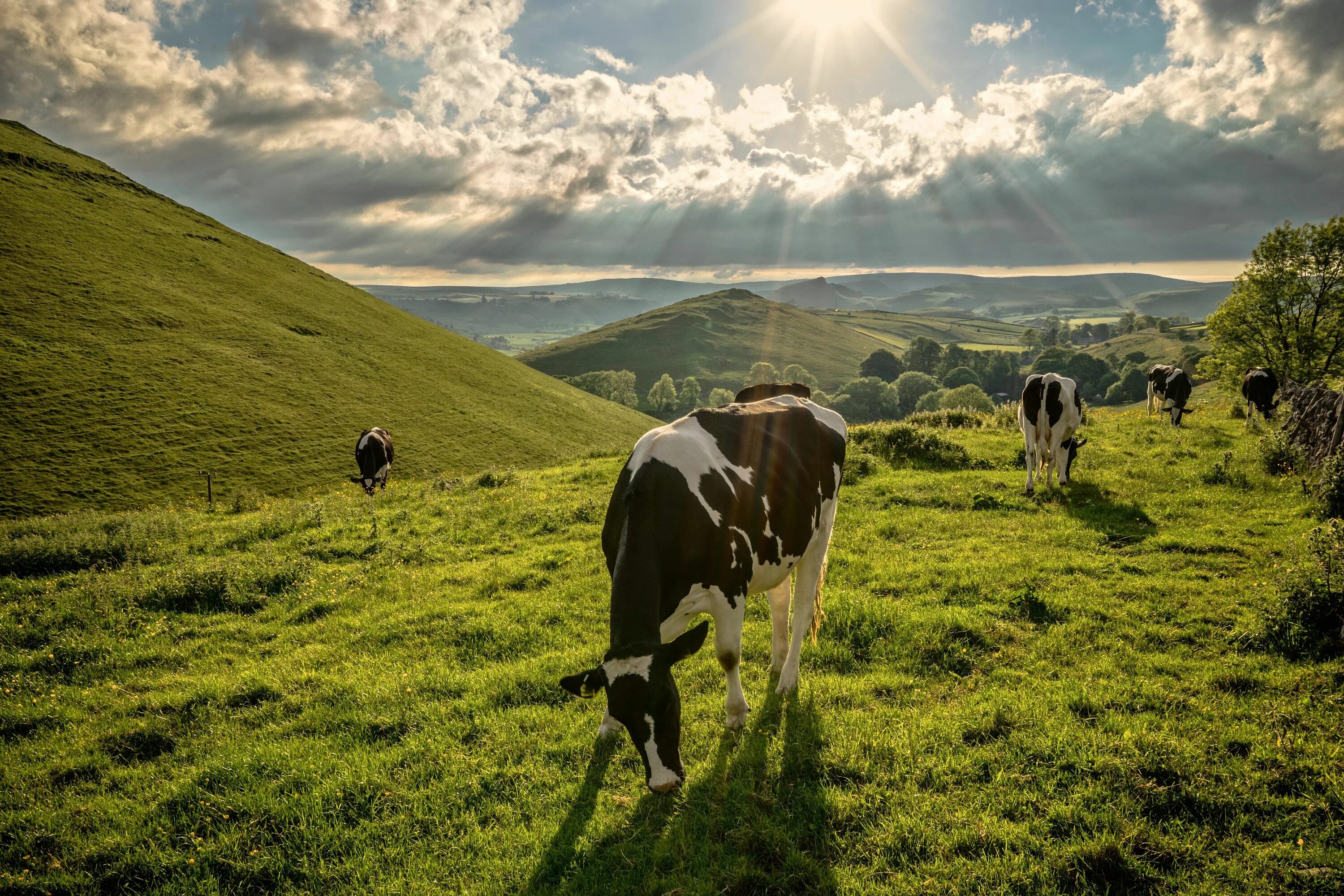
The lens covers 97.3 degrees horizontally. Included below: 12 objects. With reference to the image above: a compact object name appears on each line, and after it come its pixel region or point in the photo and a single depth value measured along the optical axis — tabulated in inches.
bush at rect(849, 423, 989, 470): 686.5
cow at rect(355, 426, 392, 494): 1118.4
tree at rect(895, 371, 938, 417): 4527.6
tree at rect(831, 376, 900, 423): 4281.5
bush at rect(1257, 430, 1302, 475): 522.6
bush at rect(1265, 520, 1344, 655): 266.5
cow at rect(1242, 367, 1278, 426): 884.6
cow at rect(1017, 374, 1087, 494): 576.4
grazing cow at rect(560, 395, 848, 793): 188.4
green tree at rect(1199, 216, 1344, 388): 1268.5
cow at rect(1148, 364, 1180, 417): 956.6
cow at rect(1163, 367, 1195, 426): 866.1
